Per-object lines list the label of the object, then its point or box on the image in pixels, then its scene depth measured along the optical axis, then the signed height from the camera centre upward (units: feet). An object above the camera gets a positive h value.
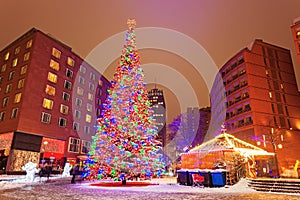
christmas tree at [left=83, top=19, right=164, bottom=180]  52.54 +7.13
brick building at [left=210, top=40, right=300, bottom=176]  122.42 +40.94
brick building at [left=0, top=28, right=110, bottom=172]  93.45 +29.54
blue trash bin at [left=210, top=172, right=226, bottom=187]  50.65 -3.38
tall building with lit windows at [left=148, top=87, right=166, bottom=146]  587.43 +151.75
